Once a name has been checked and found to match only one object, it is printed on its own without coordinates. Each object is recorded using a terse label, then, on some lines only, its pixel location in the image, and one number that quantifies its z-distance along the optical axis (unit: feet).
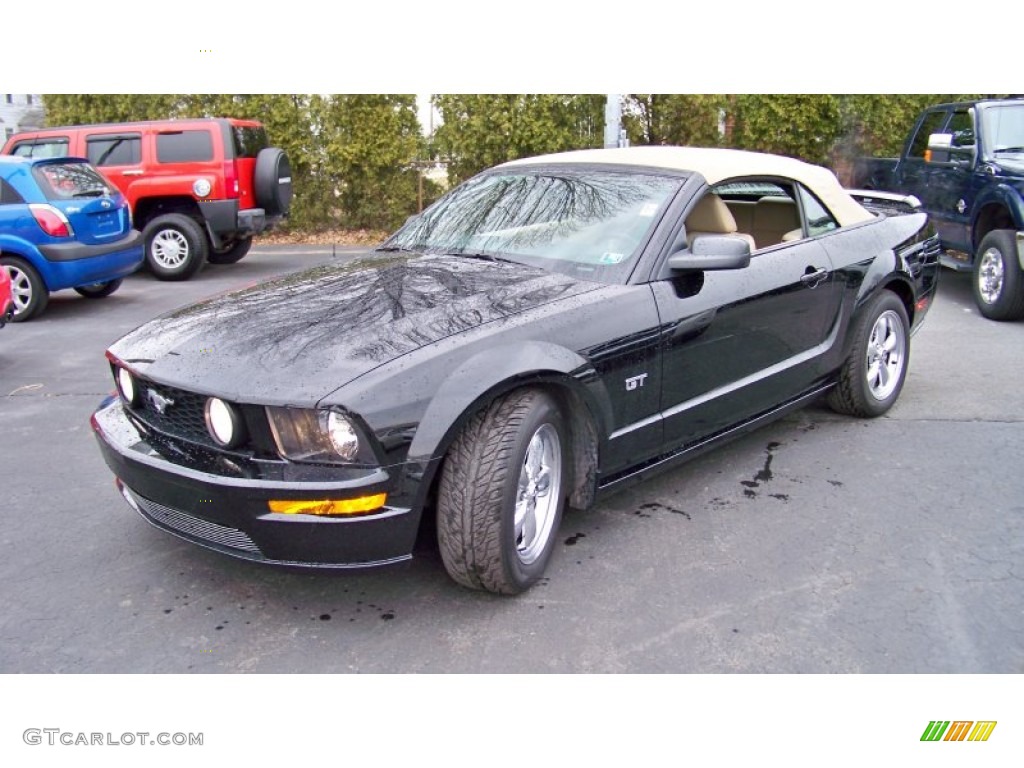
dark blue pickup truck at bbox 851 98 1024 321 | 24.66
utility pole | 35.40
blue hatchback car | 26.73
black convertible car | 9.02
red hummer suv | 34.30
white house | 78.35
